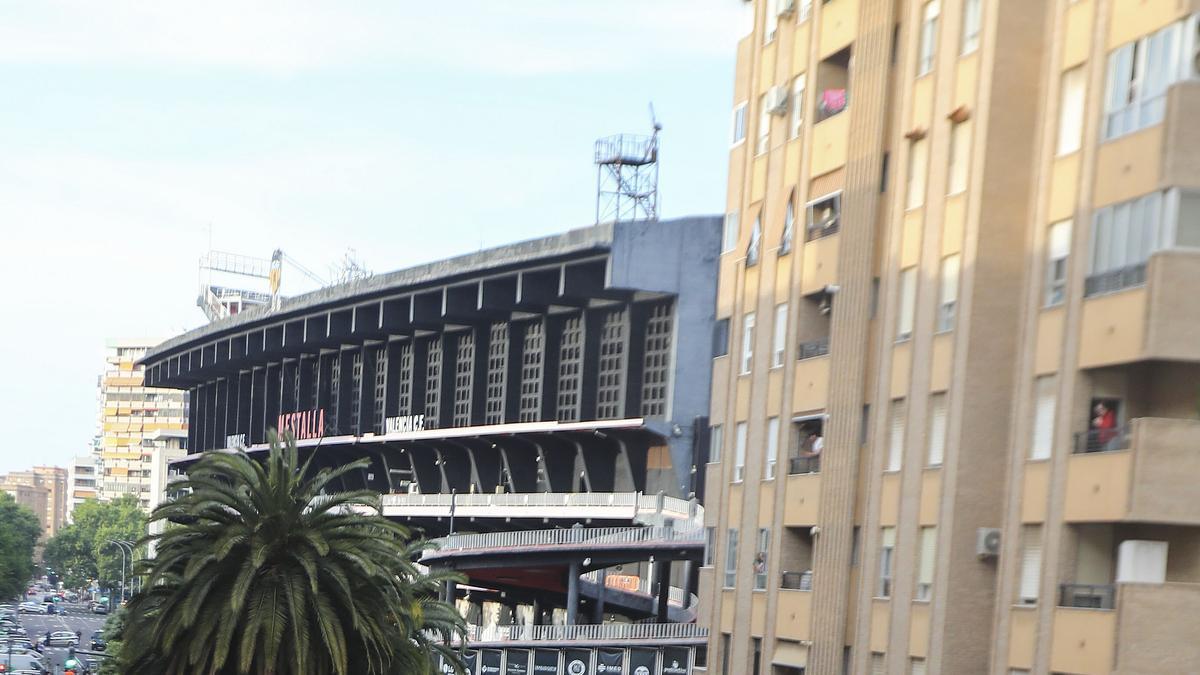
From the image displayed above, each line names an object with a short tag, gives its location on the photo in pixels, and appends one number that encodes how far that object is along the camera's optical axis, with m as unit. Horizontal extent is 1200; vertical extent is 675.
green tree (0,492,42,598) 152.75
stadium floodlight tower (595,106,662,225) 90.12
